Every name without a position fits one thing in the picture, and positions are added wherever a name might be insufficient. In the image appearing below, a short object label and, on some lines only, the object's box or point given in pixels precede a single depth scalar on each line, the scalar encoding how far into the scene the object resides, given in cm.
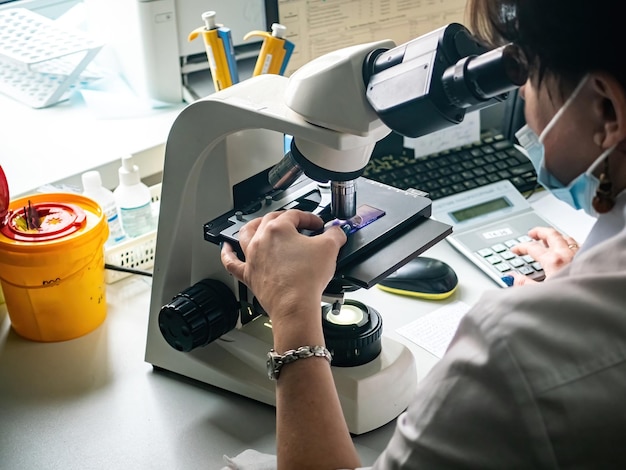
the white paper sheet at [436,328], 116
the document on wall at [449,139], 154
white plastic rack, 152
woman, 63
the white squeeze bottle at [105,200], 128
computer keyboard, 147
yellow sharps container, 110
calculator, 130
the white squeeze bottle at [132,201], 128
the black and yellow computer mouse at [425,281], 124
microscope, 80
